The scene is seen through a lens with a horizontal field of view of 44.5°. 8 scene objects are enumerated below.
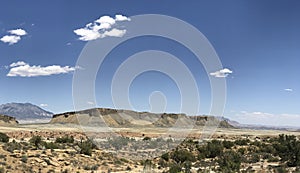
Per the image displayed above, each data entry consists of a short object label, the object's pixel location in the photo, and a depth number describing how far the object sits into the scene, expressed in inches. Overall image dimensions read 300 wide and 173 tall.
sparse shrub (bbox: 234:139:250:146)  1668.7
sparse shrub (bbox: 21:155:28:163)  882.9
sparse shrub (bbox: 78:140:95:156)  1090.7
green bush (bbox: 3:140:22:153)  980.7
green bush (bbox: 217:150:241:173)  890.7
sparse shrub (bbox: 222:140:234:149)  1515.7
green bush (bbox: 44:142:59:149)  1102.4
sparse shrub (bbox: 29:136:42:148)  1102.7
